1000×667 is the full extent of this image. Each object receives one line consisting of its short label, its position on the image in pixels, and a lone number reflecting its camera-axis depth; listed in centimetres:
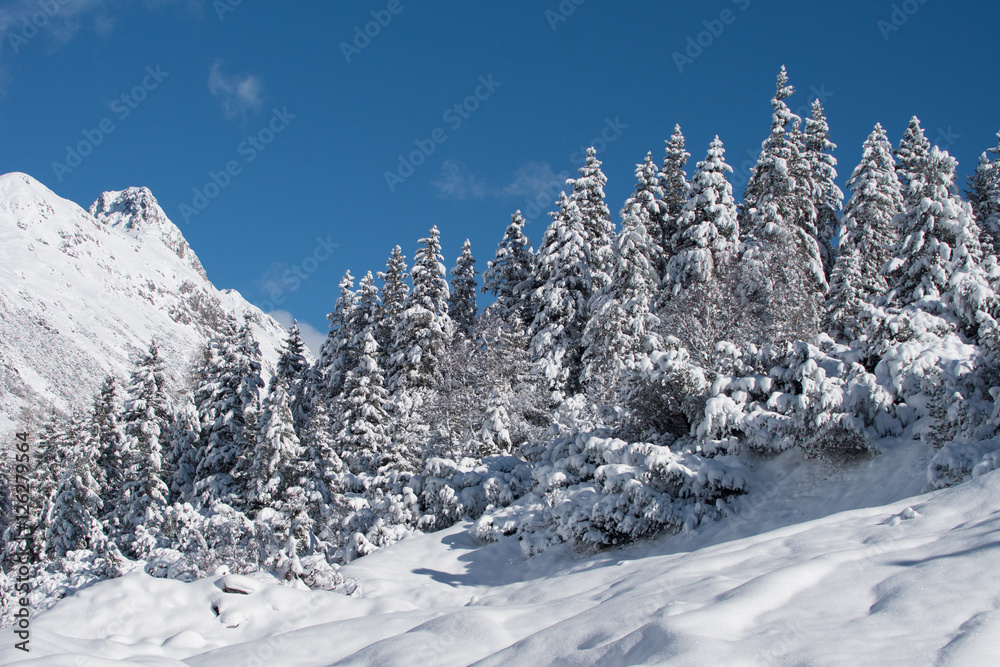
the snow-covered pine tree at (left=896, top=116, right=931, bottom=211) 3431
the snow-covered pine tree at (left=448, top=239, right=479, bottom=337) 3944
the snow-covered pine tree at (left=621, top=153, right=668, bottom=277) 3269
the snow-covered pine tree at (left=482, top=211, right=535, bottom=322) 3597
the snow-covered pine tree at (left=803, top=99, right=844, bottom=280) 3575
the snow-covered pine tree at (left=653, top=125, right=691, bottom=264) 3469
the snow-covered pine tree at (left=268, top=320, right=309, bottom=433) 3638
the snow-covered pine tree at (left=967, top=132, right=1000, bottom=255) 2925
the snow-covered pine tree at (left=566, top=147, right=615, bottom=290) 3111
